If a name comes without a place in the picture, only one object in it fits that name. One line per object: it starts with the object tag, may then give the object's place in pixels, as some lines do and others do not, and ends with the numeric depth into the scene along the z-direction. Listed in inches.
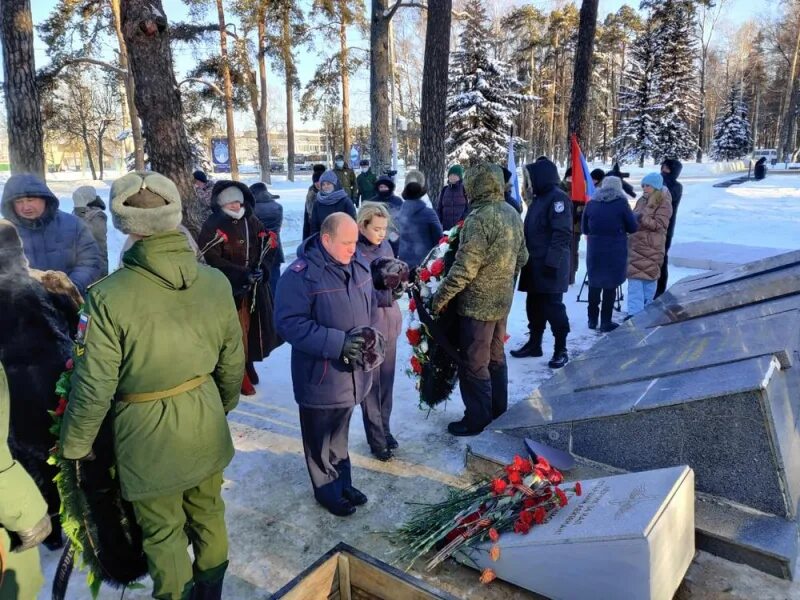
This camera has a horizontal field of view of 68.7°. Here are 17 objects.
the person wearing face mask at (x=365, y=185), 516.4
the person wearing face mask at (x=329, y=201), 241.0
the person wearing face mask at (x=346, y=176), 518.9
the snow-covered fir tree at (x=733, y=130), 1696.6
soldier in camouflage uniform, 142.7
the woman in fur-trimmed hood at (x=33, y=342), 100.7
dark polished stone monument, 103.4
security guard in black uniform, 198.2
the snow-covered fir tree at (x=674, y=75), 1375.5
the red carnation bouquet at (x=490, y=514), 100.7
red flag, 314.3
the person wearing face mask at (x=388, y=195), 258.3
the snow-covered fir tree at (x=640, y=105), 1434.5
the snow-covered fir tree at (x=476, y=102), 1137.4
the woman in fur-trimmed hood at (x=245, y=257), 171.6
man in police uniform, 111.0
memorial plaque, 84.0
